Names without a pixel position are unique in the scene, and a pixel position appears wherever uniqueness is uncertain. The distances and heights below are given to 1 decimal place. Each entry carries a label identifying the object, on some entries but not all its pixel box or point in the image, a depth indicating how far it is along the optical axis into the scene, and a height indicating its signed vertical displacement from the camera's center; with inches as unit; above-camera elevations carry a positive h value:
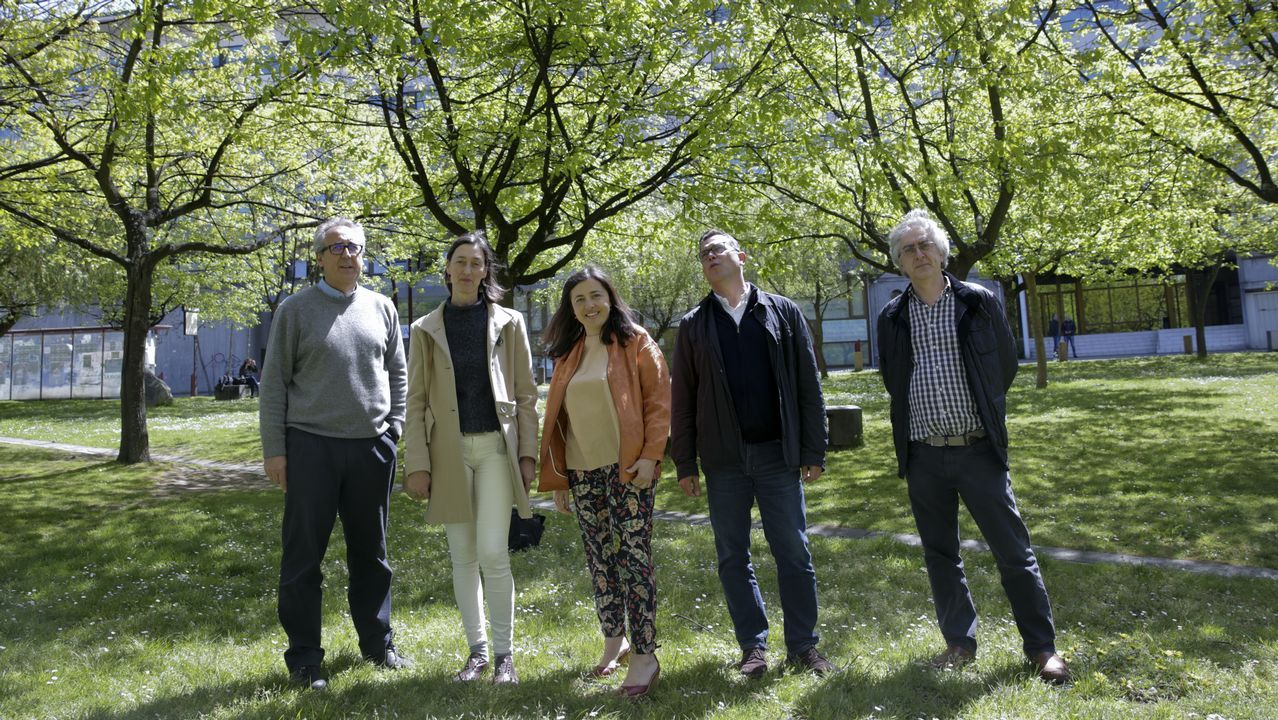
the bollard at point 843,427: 501.4 -22.6
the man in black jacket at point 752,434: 158.2 -7.9
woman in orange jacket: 153.9 -9.3
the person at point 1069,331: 1416.0 +79.2
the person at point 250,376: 1309.1 +53.1
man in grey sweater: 157.4 -6.2
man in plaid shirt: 155.8 -7.8
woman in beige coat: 157.9 -6.7
